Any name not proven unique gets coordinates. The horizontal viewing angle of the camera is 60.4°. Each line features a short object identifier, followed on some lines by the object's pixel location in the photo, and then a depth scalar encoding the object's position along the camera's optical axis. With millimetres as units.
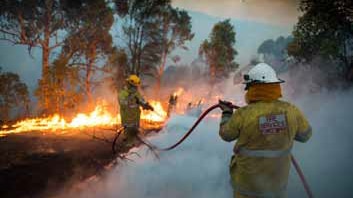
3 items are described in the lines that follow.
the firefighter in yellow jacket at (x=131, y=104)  8578
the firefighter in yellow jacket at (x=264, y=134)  2971
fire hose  3584
